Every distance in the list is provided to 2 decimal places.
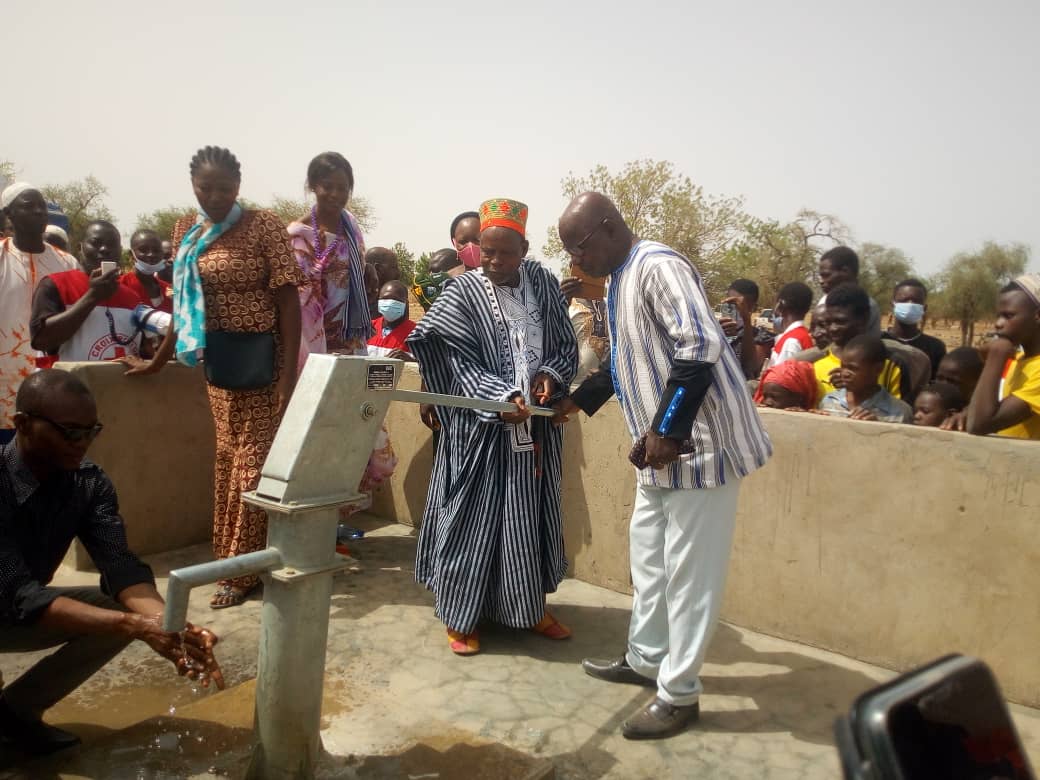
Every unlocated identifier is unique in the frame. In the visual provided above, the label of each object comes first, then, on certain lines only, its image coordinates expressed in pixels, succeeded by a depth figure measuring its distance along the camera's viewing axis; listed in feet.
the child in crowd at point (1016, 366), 9.77
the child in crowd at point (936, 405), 11.96
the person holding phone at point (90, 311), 13.55
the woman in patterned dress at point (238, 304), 12.21
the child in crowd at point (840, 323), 13.34
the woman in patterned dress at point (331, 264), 13.82
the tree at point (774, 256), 112.68
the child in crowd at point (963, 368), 13.03
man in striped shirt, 8.66
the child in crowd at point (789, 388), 13.19
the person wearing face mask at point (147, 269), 15.85
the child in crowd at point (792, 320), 17.11
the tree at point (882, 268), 125.80
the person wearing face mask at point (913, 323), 17.37
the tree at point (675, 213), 101.81
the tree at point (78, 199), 133.59
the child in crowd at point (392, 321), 19.36
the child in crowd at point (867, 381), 11.92
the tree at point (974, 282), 121.29
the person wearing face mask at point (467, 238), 17.83
